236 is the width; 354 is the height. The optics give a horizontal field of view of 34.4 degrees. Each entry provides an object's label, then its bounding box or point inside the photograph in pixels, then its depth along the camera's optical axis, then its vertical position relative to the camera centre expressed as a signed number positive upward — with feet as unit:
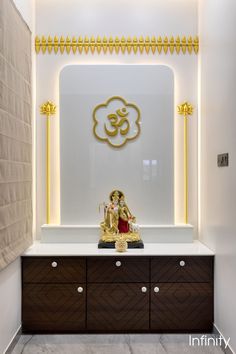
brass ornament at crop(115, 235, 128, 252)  10.34 -1.91
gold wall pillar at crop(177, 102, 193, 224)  12.21 +0.93
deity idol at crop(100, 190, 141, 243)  11.17 -1.39
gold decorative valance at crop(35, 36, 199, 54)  12.17 +4.20
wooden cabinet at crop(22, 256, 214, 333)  10.09 -3.23
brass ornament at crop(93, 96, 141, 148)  12.12 +1.64
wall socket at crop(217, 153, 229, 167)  9.04 +0.37
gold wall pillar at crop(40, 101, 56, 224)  12.10 +1.25
